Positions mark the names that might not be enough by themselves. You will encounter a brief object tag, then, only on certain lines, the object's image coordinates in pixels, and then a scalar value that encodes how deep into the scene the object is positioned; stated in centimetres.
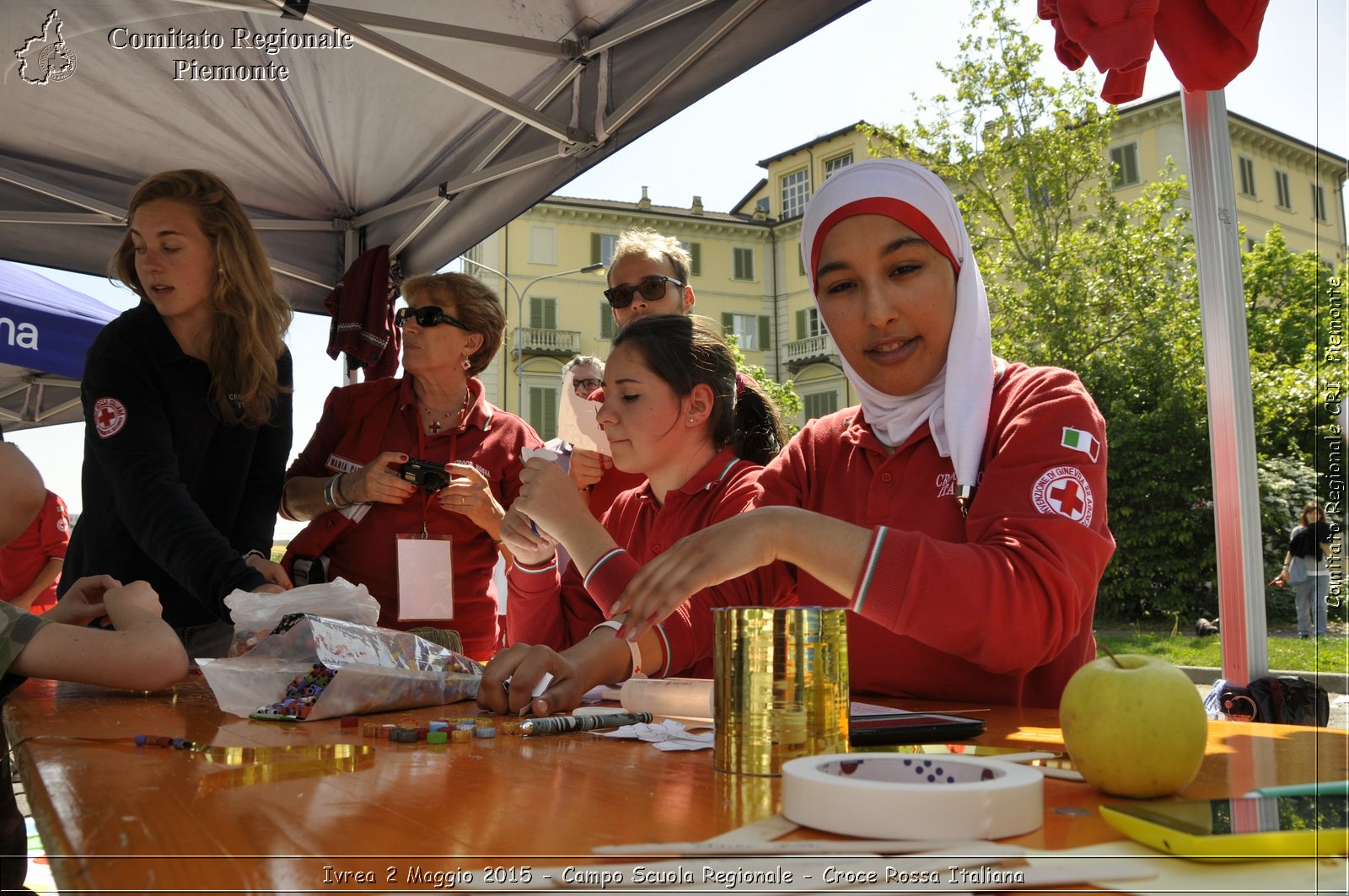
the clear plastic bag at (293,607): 184
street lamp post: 3410
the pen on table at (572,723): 135
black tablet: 115
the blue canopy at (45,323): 488
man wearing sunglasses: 333
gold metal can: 99
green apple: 88
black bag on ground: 226
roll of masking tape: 71
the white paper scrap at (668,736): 121
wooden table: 71
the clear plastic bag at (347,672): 160
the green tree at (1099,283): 1819
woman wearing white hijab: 135
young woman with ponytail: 236
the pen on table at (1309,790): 75
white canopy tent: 380
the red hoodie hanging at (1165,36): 214
